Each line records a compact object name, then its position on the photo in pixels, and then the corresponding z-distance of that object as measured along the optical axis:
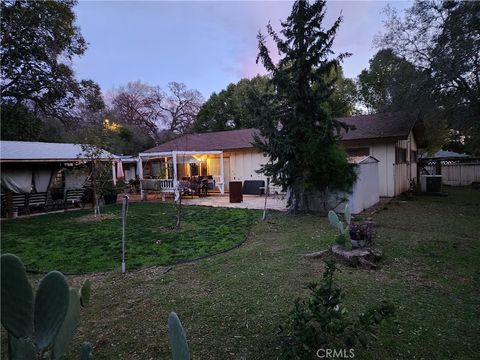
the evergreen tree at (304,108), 9.87
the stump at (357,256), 5.25
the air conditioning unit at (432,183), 16.72
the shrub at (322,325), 2.41
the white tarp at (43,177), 15.55
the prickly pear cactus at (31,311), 1.28
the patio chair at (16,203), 13.15
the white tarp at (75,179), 16.72
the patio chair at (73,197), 14.43
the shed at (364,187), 10.60
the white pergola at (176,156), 15.98
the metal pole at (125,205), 5.83
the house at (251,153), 14.99
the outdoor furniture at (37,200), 13.66
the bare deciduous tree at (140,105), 39.41
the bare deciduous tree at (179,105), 39.31
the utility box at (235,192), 14.66
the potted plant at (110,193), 15.59
